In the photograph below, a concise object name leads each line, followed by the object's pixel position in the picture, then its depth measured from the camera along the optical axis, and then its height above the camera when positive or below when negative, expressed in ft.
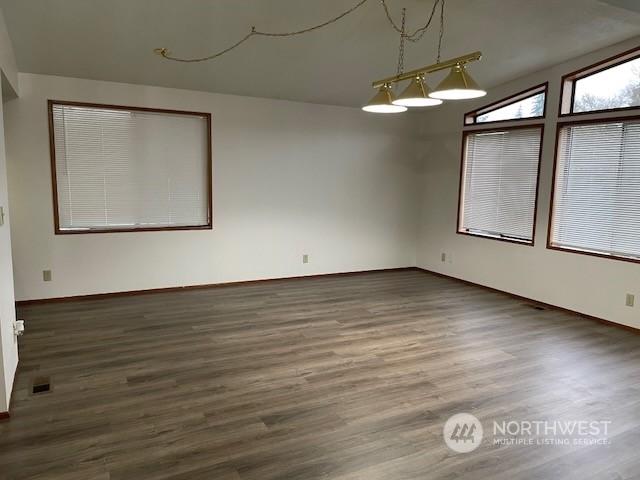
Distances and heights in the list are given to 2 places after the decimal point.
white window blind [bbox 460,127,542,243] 18.34 +0.39
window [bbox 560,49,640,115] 14.83 +3.77
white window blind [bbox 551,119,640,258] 14.89 +0.19
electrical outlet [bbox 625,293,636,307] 14.77 -3.46
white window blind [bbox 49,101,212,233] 16.53 +0.59
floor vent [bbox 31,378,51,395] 9.99 -4.64
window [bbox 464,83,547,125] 17.85 +3.55
